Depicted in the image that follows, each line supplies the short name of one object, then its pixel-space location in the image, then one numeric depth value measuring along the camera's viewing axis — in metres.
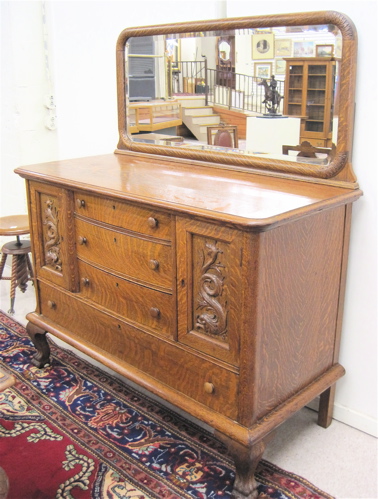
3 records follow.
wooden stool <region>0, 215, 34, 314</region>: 3.68
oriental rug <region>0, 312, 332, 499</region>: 2.15
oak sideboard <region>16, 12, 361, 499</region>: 1.90
